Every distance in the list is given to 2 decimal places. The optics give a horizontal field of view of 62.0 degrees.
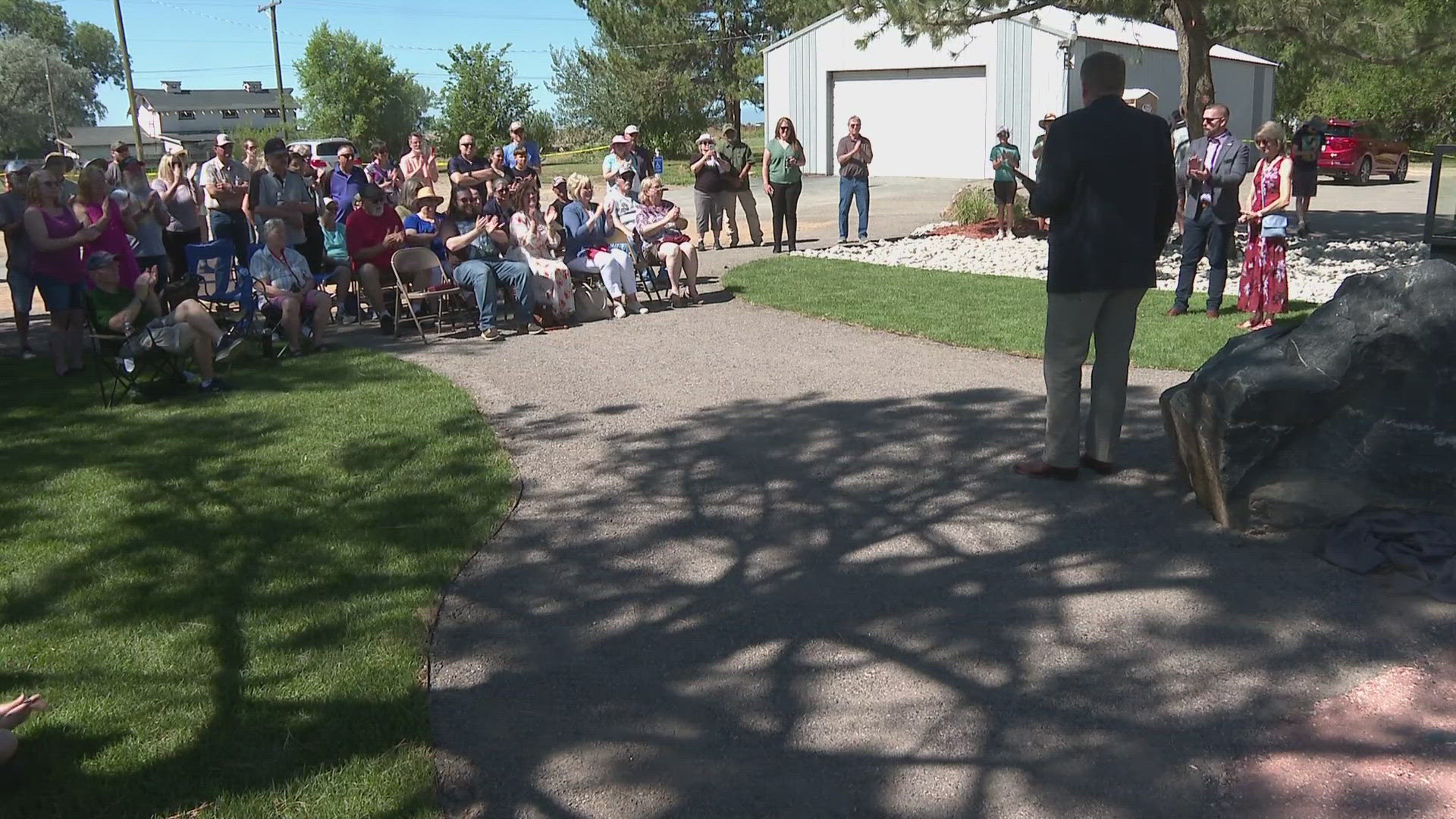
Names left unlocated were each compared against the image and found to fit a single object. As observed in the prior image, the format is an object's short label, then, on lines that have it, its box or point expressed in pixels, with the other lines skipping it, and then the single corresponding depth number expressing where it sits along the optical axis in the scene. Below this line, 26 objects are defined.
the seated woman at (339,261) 11.64
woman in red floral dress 9.49
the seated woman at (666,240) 11.99
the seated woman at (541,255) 10.98
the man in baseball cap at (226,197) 12.05
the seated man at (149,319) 8.11
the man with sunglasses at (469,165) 13.52
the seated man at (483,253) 10.67
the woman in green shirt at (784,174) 15.63
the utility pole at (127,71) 43.16
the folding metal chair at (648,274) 12.21
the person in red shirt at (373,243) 11.12
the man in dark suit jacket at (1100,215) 5.38
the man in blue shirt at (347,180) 13.02
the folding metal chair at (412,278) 10.79
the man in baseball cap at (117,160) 11.87
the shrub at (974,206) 18.44
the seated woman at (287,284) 9.73
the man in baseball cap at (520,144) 13.91
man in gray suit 9.48
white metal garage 27.64
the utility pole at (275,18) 49.62
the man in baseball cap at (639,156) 15.09
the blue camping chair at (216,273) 10.34
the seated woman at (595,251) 11.52
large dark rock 4.84
